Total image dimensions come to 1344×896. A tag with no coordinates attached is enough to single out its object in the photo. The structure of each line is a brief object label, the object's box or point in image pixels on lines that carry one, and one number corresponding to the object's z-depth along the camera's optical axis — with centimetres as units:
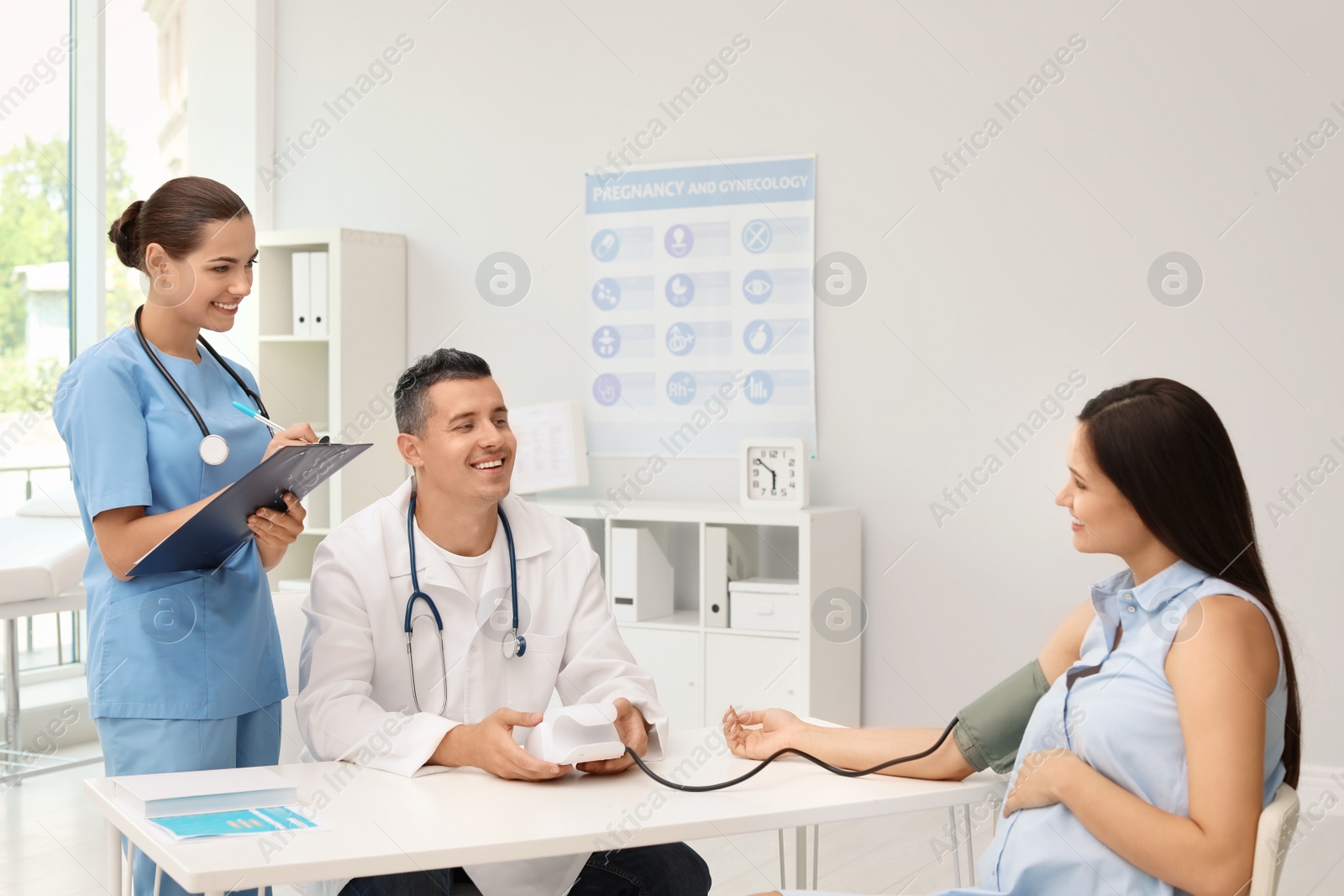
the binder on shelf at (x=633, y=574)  418
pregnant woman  132
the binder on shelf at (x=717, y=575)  407
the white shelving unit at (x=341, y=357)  466
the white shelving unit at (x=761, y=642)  393
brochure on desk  137
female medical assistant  181
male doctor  172
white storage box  397
